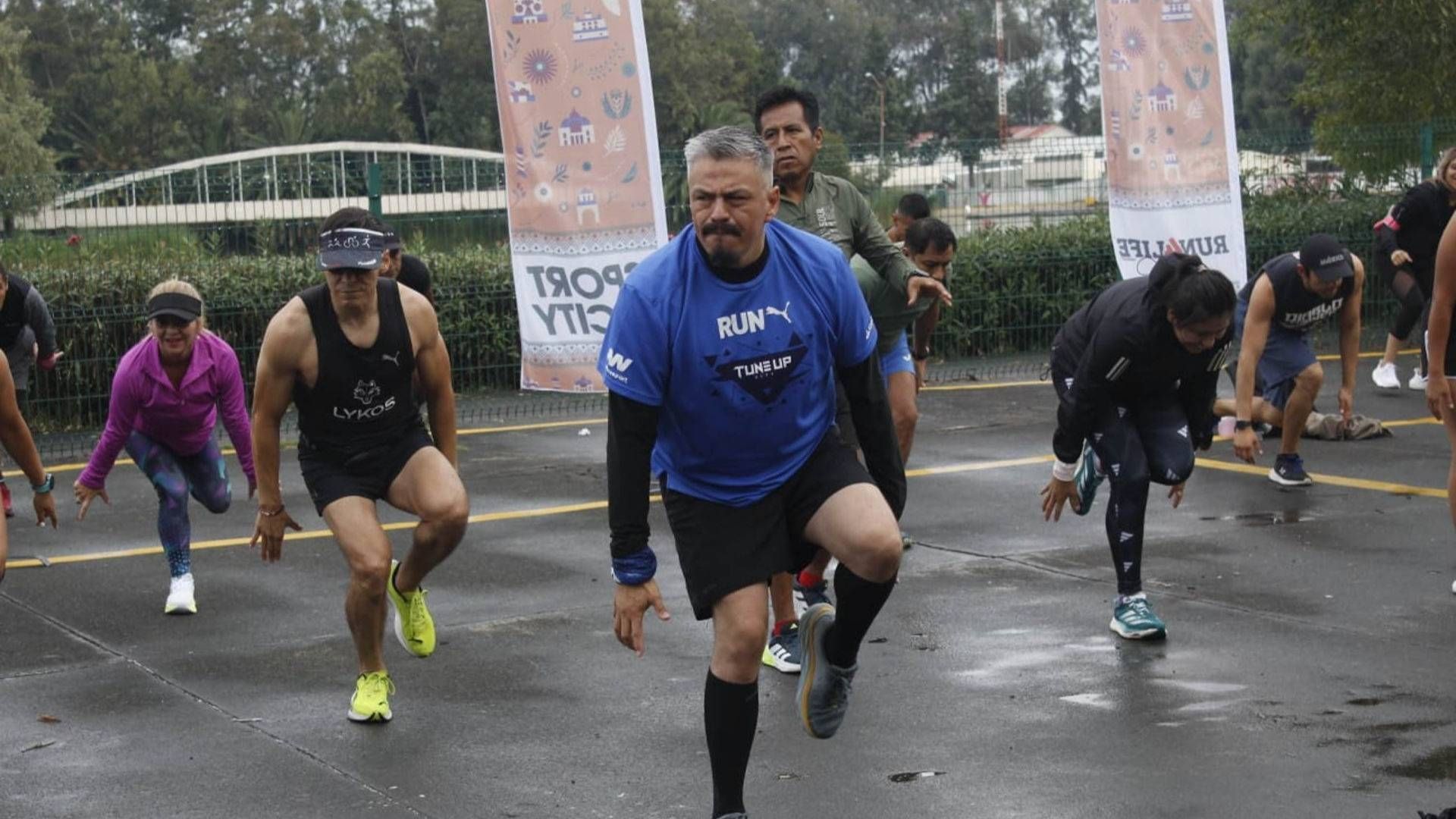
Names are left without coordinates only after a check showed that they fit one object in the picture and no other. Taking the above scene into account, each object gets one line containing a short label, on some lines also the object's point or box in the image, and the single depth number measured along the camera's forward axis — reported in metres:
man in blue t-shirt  5.02
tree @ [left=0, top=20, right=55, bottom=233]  55.99
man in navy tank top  9.88
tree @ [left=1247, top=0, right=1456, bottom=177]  19.83
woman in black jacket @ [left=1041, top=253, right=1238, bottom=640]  7.11
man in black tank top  6.45
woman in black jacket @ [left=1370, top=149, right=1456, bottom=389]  13.67
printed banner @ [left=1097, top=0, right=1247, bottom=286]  13.09
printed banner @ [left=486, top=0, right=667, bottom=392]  10.66
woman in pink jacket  8.26
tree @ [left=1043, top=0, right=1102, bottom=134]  129.00
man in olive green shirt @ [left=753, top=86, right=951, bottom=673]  7.13
